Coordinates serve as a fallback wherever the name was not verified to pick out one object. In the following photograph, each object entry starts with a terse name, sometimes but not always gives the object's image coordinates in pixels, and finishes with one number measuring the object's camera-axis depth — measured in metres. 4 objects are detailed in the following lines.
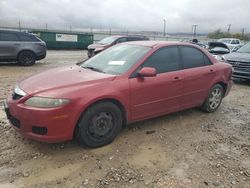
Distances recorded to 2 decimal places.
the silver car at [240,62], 7.01
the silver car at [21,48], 8.81
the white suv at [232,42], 21.05
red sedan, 2.62
